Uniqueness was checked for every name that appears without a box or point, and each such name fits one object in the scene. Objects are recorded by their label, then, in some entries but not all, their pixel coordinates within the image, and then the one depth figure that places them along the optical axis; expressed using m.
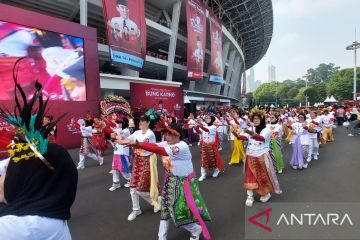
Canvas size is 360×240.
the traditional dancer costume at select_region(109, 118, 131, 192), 5.93
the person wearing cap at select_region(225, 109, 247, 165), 8.98
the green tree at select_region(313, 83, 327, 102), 70.81
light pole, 49.61
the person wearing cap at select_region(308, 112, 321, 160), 8.55
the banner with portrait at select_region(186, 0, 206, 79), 23.98
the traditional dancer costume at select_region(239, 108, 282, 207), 5.01
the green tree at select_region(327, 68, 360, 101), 60.06
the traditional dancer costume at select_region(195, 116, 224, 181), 7.16
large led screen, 10.54
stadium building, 19.31
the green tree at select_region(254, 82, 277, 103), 89.38
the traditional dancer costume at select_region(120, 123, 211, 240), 3.48
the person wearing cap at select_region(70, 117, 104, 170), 8.62
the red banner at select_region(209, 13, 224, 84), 28.92
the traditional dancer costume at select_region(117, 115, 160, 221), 4.49
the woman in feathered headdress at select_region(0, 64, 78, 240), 1.56
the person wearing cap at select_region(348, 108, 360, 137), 15.94
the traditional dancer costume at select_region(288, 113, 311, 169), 7.90
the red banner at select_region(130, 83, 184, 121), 15.35
